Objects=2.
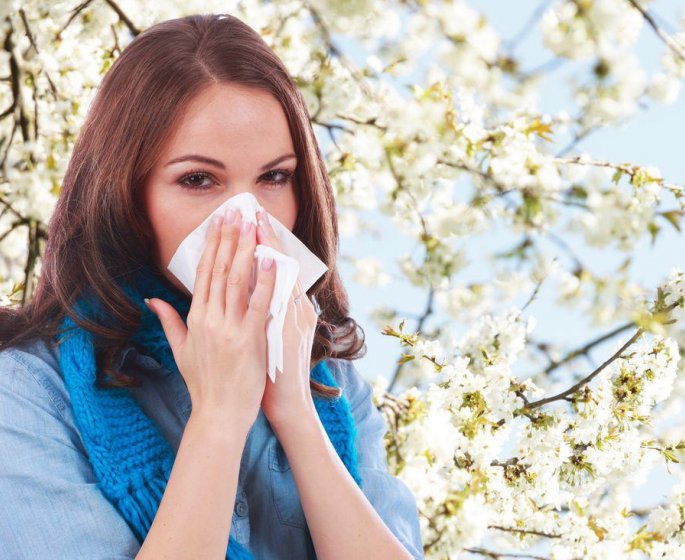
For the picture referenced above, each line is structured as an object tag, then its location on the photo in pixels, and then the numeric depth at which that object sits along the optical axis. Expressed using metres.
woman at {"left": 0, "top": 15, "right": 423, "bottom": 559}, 2.49
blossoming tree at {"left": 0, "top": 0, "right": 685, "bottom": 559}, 2.72
